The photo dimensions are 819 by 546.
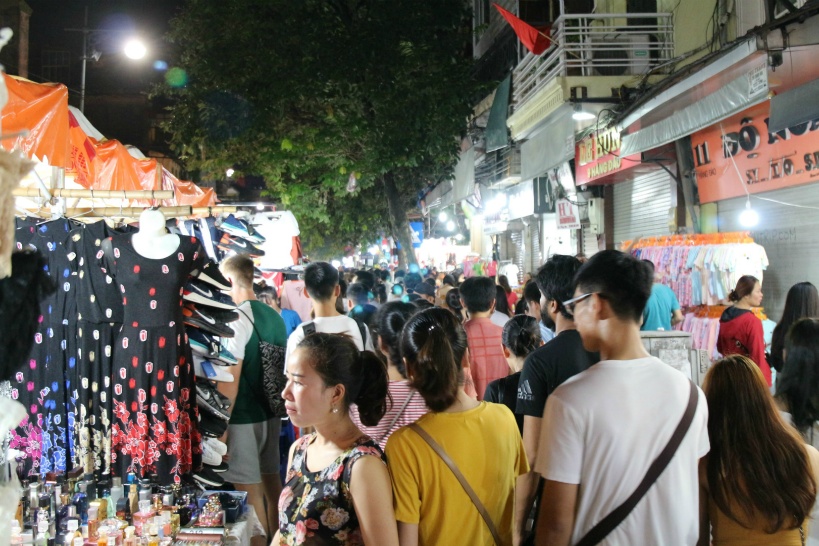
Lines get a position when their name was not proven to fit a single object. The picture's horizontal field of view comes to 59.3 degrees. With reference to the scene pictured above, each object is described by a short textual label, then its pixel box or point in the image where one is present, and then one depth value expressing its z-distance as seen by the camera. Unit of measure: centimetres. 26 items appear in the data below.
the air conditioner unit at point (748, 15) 917
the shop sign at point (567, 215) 1442
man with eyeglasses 242
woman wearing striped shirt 365
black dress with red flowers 391
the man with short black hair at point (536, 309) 525
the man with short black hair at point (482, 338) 547
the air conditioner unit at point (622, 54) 1142
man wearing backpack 523
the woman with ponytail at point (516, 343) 430
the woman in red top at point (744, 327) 695
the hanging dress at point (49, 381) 400
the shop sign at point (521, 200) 1733
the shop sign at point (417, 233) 2954
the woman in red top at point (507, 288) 1110
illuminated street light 1137
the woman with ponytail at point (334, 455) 254
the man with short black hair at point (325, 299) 579
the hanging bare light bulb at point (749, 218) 856
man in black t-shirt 362
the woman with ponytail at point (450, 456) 261
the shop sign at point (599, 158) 1129
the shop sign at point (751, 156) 746
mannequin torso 387
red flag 1283
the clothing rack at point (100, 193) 412
